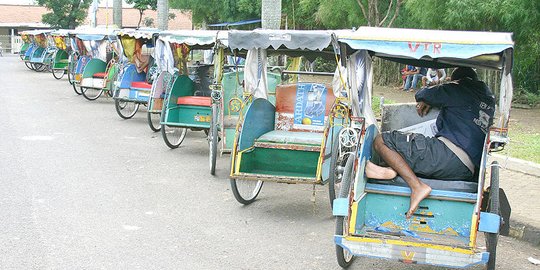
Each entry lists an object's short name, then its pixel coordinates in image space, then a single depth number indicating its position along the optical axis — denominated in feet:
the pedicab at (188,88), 32.22
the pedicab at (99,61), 57.21
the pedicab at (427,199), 16.92
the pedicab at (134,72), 47.60
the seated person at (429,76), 58.63
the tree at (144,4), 151.53
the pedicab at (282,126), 24.82
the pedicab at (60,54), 80.68
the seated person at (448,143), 18.95
